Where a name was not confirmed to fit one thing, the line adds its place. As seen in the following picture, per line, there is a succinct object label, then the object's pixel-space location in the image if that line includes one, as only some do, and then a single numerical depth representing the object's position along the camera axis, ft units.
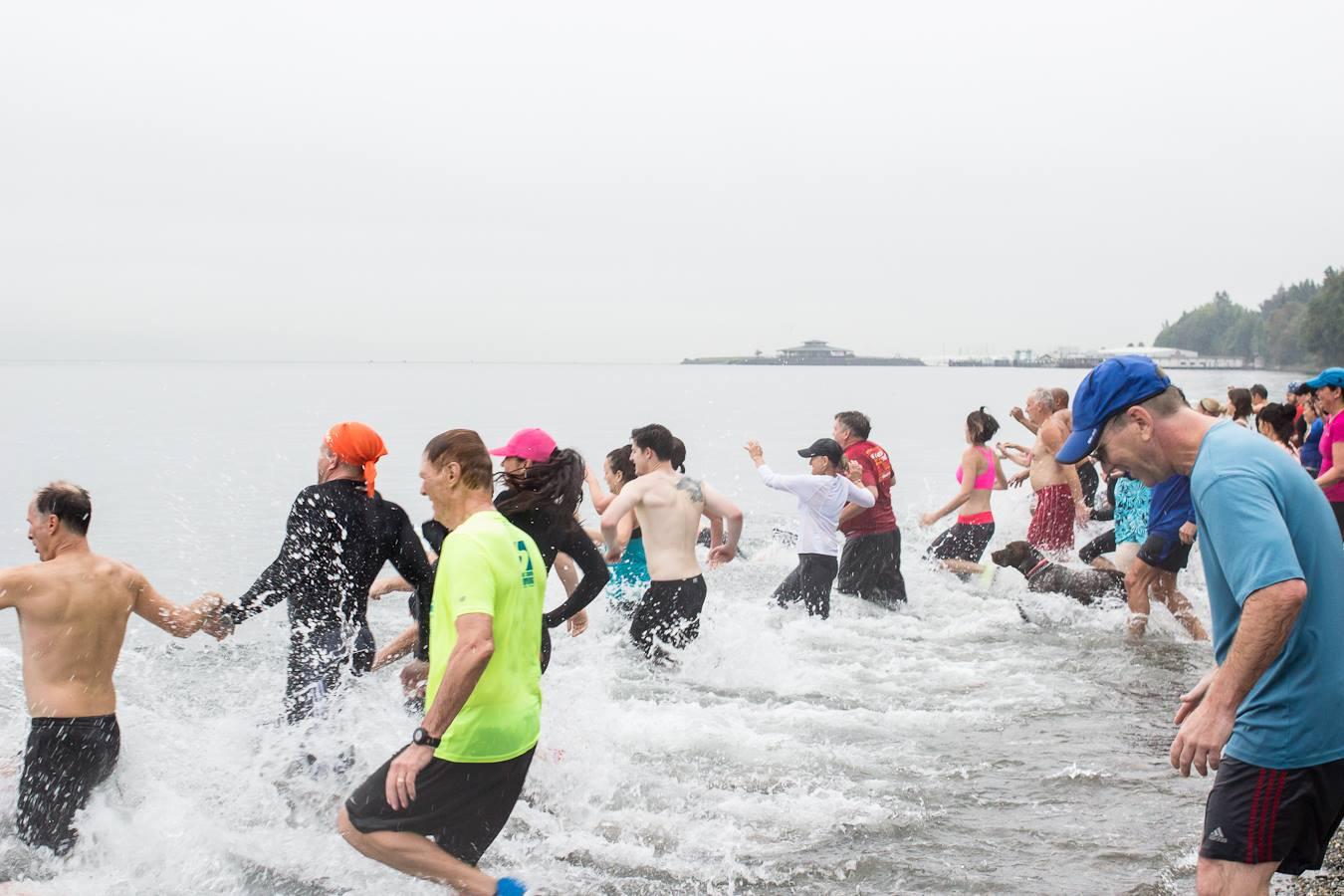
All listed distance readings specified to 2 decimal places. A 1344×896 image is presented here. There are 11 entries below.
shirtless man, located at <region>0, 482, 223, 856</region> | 16.67
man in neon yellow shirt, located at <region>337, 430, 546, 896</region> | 12.85
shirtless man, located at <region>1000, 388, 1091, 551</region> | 39.70
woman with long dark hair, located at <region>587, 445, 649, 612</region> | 29.88
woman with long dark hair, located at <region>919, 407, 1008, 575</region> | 40.78
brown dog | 37.88
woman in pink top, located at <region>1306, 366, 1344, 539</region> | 34.78
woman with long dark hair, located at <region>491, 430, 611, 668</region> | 20.39
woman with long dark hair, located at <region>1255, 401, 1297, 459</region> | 36.04
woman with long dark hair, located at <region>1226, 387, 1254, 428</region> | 46.52
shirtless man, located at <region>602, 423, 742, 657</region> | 27.14
